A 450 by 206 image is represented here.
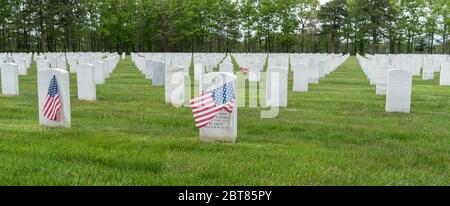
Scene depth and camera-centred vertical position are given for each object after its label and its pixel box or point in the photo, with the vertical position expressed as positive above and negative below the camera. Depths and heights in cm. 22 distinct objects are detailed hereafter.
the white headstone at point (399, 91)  992 -76
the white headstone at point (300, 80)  1412 -79
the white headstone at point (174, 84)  1138 -77
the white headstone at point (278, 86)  1081 -75
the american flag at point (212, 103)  676 -72
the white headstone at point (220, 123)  683 -100
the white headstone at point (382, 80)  1267 -72
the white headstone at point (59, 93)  766 -66
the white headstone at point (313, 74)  1728 -74
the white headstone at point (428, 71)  1963 -68
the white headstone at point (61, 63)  1980 -47
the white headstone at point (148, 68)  1909 -65
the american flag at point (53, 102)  766 -81
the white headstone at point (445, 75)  1666 -71
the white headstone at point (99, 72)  1661 -72
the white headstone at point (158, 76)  1619 -80
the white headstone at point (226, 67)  1430 -42
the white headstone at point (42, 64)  1697 -44
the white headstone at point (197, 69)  1693 -60
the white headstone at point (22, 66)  2098 -64
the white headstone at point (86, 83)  1141 -75
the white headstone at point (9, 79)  1215 -71
